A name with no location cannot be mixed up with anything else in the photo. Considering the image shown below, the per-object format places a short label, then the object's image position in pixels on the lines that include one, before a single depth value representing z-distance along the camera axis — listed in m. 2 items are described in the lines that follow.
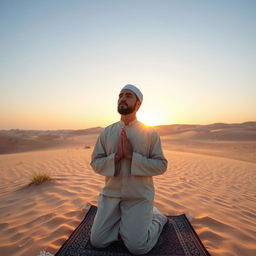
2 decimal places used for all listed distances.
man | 2.26
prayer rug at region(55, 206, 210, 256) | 2.21
